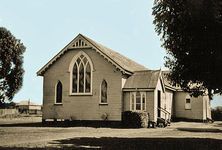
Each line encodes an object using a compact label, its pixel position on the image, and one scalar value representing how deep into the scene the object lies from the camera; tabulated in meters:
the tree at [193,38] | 17.19
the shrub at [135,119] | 34.38
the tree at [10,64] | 56.38
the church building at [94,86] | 36.69
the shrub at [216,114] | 57.47
